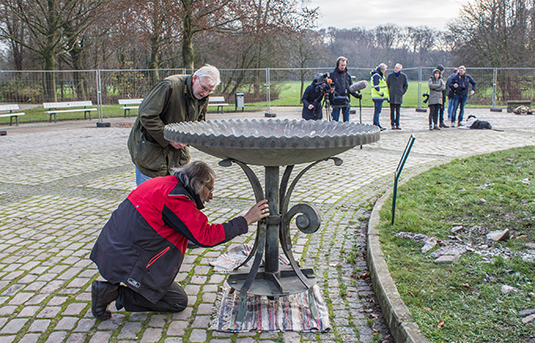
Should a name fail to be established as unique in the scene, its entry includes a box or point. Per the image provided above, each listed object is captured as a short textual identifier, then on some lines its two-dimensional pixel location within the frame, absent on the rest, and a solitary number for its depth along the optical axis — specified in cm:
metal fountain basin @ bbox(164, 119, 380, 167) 258
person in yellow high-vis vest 1280
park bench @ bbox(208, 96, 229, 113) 2045
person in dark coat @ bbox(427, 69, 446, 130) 1282
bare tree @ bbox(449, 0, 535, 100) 2677
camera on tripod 1001
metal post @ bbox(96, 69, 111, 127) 1716
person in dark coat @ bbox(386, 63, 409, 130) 1302
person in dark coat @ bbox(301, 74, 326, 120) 1008
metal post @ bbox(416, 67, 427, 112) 2242
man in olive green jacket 389
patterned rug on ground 296
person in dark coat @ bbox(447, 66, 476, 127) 1387
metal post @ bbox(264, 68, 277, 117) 2045
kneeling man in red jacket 284
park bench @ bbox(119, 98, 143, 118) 1844
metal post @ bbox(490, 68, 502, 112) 2186
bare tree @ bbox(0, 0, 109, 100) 2168
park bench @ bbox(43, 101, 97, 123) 1673
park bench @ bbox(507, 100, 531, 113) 2023
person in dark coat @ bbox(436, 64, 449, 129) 1347
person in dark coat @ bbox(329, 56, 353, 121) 1070
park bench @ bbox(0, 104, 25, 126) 1541
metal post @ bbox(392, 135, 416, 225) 445
